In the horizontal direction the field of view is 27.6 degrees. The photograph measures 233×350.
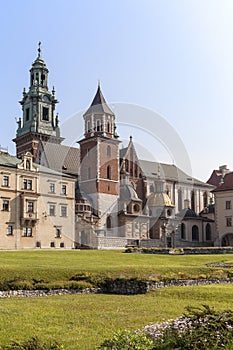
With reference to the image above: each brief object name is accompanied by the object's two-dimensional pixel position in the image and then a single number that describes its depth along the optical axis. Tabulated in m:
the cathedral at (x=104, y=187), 68.69
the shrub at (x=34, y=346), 9.73
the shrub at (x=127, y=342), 9.15
